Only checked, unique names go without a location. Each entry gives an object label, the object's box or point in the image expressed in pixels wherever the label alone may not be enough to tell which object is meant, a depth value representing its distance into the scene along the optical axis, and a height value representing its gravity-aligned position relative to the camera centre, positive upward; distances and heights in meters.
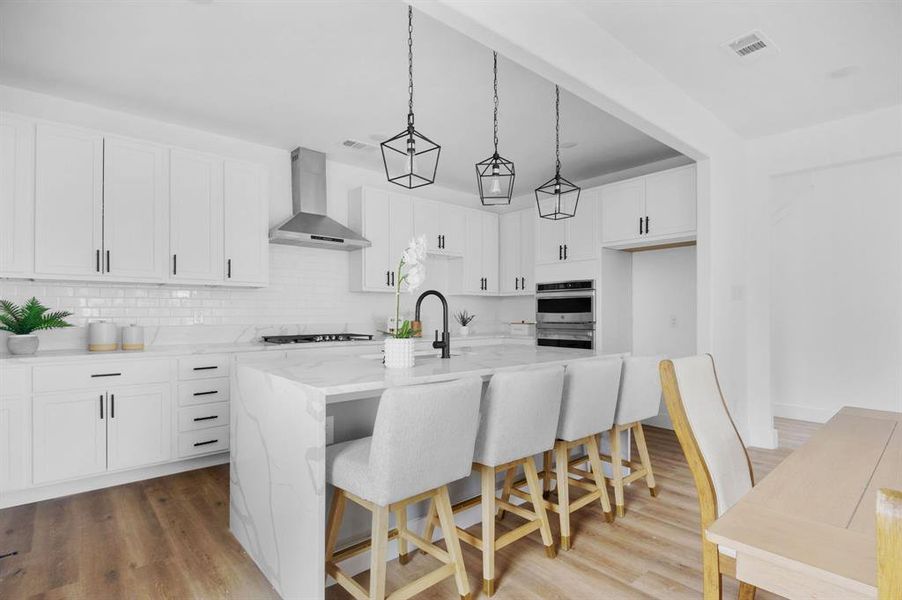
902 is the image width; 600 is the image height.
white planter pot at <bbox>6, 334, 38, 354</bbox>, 3.08 -0.25
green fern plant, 3.16 -0.09
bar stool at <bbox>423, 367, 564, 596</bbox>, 1.97 -0.54
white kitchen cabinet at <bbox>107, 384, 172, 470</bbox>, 3.22 -0.84
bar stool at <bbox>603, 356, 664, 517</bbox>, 2.73 -0.57
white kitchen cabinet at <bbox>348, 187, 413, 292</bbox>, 4.89 +0.74
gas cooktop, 4.20 -0.31
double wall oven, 4.90 -0.12
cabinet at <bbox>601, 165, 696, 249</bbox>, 4.21 +0.87
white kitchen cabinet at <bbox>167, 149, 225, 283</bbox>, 3.74 +0.71
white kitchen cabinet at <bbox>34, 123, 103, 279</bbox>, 3.19 +0.72
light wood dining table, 0.79 -0.44
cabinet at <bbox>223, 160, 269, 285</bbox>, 4.02 +0.70
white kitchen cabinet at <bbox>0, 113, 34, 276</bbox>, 3.06 +0.72
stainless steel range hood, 4.39 +0.92
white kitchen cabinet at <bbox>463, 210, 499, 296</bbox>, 5.90 +0.62
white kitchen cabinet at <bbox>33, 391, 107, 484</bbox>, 2.97 -0.83
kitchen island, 1.73 -0.59
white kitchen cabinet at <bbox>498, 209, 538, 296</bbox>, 5.91 +0.66
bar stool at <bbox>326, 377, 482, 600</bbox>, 1.60 -0.58
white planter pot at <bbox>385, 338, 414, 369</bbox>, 2.31 -0.24
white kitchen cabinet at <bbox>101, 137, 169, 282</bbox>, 3.45 +0.71
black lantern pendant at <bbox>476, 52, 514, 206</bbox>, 2.66 +0.71
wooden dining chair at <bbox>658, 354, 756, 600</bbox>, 1.40 -0.46
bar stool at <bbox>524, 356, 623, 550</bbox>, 2.37 -0.57
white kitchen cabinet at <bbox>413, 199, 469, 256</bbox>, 5.38 +0.91
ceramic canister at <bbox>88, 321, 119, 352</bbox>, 3.41 -0.22
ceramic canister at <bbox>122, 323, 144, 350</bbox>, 3.56 -0.24
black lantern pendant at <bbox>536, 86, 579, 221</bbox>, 3.05 +1.00
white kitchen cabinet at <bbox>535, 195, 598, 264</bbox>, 4.96 +0.72
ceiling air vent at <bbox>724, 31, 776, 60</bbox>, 2.69 +1.49
